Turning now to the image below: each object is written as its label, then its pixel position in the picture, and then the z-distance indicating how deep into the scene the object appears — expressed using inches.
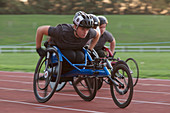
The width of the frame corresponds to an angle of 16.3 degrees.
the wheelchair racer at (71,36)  400.6
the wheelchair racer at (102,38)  542.9
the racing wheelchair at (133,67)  553.8
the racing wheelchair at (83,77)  373.0
